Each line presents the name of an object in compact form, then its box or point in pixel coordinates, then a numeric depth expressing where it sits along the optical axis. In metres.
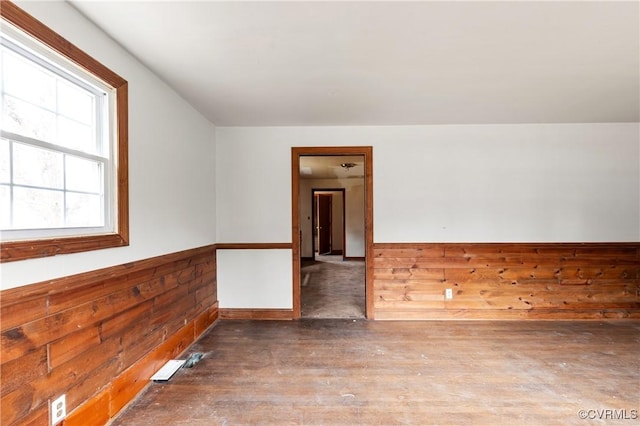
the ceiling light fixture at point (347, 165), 6.16
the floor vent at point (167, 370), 2.14
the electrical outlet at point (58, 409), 1.41
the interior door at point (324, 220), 9.27
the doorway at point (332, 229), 3.51
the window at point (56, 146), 1.26
